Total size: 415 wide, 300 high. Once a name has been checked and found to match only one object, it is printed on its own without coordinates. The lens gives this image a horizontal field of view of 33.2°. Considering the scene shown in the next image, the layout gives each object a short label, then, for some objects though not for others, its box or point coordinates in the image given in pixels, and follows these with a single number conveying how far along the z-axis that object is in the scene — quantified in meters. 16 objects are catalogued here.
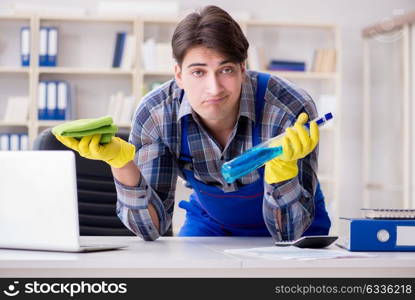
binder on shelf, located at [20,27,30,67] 4.90
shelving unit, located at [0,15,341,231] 4.94
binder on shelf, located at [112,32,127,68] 5.02
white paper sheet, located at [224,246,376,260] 1.29
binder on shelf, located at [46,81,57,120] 4.90
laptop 1.31
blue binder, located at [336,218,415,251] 1.44
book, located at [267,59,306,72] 5.14
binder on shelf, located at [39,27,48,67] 4.91
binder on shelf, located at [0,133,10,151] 4.85
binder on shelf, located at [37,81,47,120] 4.89
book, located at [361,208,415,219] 1.45
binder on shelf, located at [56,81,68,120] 4.91
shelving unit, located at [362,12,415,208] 4.85
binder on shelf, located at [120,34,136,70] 5.01
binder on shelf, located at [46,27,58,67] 4.92
